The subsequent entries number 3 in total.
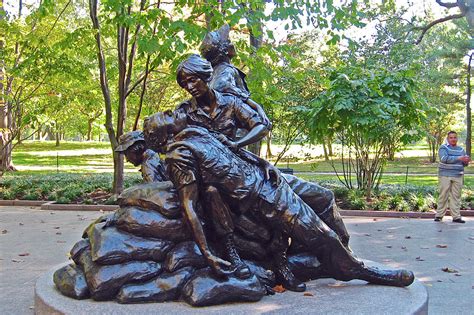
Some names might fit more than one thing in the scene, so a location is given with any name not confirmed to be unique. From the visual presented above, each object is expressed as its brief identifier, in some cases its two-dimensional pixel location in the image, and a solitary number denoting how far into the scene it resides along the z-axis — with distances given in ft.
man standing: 33.91
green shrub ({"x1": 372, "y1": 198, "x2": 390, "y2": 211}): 38.83
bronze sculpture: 12.60
